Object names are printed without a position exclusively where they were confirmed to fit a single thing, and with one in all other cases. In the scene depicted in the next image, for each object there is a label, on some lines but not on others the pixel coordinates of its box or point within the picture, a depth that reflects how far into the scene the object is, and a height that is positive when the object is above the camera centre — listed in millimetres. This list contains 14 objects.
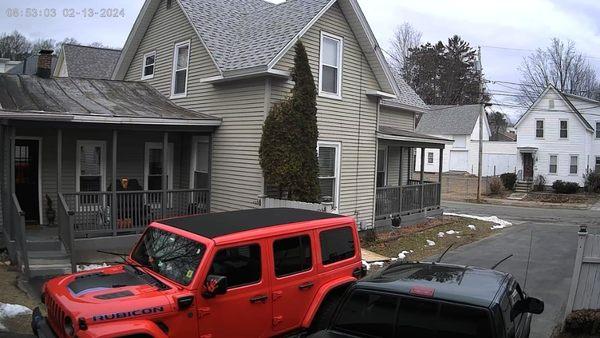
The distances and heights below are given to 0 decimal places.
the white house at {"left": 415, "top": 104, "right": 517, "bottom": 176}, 49250 +2097
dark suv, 4383 -1261
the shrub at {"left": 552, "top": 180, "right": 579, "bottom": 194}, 40000 -1214
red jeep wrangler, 4859 -1337
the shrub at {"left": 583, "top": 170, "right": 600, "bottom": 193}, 40022 -748
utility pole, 33938 +5192
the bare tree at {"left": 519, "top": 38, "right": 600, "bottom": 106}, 68812 +12524
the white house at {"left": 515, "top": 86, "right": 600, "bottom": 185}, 42188 +2965
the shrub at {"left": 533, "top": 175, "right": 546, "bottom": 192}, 42250 -1033
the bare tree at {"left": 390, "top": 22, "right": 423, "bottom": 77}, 71438 +16500
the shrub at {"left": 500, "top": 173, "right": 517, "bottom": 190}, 42844 -877
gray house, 12883 +1065
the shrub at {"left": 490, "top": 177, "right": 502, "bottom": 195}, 39562 -1368
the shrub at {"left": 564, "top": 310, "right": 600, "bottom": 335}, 7086 -2096
